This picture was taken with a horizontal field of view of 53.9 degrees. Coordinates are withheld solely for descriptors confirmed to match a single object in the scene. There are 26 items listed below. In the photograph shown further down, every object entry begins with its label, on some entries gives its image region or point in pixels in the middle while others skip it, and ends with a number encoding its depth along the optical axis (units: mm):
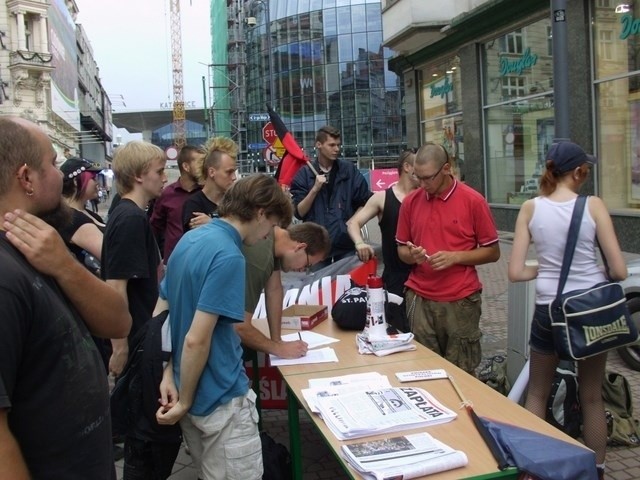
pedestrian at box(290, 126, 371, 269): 5484
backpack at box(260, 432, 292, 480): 2994
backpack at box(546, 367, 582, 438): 3688
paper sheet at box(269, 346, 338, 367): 3254
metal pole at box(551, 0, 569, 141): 5641
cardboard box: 4059
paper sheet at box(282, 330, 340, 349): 3654
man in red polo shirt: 3727
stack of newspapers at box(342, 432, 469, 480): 1983
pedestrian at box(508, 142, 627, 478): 3146
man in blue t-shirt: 2385
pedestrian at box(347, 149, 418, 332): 4566
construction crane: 108188
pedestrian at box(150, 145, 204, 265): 5535
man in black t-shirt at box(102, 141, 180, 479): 3357
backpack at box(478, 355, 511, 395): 4504
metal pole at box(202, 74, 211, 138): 55716
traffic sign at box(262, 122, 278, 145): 16945
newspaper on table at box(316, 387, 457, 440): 2320
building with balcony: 49594
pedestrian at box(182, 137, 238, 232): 4742
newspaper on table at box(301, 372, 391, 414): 2711
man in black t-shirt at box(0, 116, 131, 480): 1395
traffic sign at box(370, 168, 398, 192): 17203
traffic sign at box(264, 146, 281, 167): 17644
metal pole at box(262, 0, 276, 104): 19797
